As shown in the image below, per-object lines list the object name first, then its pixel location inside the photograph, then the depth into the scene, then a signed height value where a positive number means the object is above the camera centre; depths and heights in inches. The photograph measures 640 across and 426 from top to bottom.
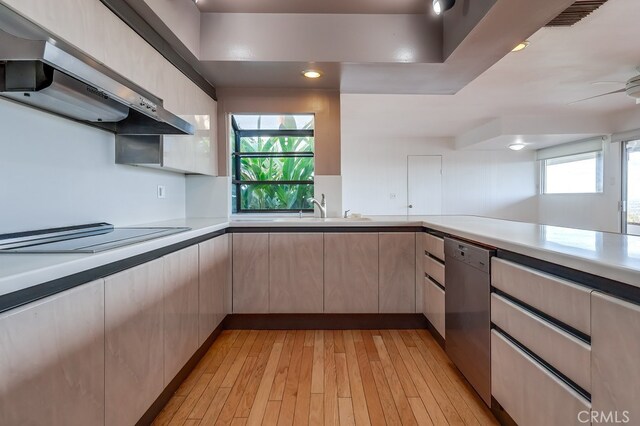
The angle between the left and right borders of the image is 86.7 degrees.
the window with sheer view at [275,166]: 151.6 +18.5
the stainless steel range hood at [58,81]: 40.9 +18.9
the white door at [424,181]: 304.7 +23.1
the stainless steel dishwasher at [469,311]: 62.3 -21.7
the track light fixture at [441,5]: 80.4 +48.1
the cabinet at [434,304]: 89.8 -27.7
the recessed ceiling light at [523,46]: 113.1 +54.7
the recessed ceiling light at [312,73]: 109.5 +43.9
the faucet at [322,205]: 129.3 +0.7
